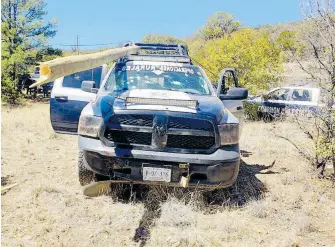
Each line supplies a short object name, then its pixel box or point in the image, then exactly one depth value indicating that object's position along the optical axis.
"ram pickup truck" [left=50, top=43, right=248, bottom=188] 4.14
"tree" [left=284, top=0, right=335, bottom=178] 5.48
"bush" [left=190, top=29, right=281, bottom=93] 14.94
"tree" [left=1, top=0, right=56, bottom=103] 19.42
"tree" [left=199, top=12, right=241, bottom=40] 38.08
